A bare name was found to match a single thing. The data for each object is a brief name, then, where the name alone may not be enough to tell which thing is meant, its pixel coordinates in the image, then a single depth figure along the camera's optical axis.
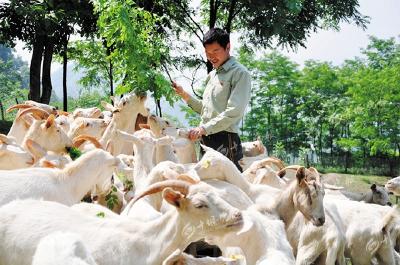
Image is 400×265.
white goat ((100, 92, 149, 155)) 9.11
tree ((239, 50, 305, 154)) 35.66
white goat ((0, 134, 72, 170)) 6.74
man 6.13
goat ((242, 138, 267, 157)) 10.46
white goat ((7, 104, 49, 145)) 8.19
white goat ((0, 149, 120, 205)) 4.98
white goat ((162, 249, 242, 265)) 3.87
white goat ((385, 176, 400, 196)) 9.06
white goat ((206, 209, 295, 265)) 4.74
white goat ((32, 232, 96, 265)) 2.94
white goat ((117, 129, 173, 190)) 6.74
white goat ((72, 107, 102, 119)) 10.33
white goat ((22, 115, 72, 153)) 7.36
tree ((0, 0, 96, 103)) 18.25
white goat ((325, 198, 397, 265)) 7.11
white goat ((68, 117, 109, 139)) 8.83
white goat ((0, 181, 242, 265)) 3.90
